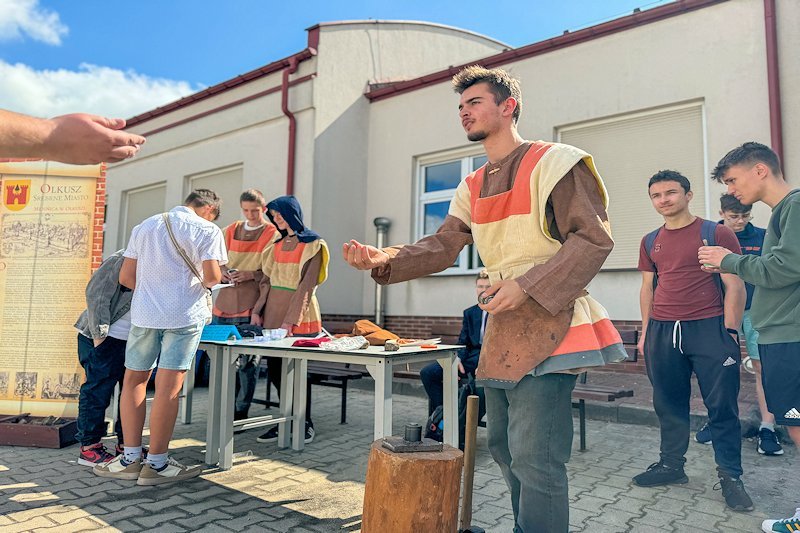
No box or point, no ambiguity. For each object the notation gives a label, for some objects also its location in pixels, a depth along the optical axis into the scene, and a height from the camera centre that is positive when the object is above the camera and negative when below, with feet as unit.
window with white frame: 29.91 +7.40
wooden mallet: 7.07 -1.75
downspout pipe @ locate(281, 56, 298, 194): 32.04 +11.17
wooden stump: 6.54 -2.02
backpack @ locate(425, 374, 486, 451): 14.49 -2.50
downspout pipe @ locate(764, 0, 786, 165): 20.81 +9.16
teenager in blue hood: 15.61 +2.27
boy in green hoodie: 9.56 +0.93
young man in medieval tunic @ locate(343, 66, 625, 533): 6.29 +0.42
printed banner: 16.78 +1.14
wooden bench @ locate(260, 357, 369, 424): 18.04 -1.84
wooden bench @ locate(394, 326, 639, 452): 15.28 -1.94
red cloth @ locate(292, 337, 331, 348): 12.92 -0.59
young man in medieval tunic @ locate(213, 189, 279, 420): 17.75 +1.77
